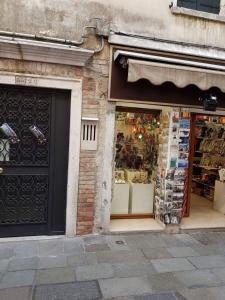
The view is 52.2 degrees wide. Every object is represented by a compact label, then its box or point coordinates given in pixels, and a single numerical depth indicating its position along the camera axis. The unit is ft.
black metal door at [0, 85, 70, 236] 12.73
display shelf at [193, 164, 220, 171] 21.04
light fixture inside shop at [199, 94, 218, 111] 13.59
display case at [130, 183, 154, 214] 16.06
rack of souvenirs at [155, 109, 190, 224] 14.61
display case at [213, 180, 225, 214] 18.31
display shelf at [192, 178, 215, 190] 21.02
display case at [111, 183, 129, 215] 15.78
